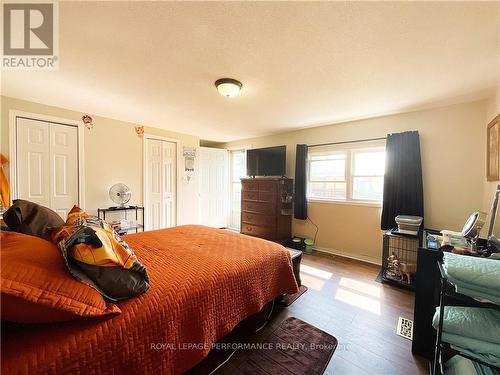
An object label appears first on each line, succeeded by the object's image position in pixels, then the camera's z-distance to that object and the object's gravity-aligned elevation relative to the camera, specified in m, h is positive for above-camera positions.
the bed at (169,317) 0.74 -0.62
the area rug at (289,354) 1.39 -1.24
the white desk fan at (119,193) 3.32 -0.17
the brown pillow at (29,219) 1.30 -0.25
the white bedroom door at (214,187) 4.91 -0.07
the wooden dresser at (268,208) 3.80 -0.45
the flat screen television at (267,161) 3.96 +0.47
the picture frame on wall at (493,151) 1.98 +0.37
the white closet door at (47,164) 2.71 +0.26
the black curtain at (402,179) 2.75 +0.10
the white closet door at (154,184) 3.93 -0.01
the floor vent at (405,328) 1.70 -1.23
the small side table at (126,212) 3.25 -0.51
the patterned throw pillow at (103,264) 0.92 -0.38
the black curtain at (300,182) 3.85 +0.05
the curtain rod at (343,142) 3.15 +0.73
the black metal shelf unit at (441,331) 1.05 -0.77
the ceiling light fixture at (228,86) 2.05 +1.00
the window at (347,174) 3.23 +0.20
